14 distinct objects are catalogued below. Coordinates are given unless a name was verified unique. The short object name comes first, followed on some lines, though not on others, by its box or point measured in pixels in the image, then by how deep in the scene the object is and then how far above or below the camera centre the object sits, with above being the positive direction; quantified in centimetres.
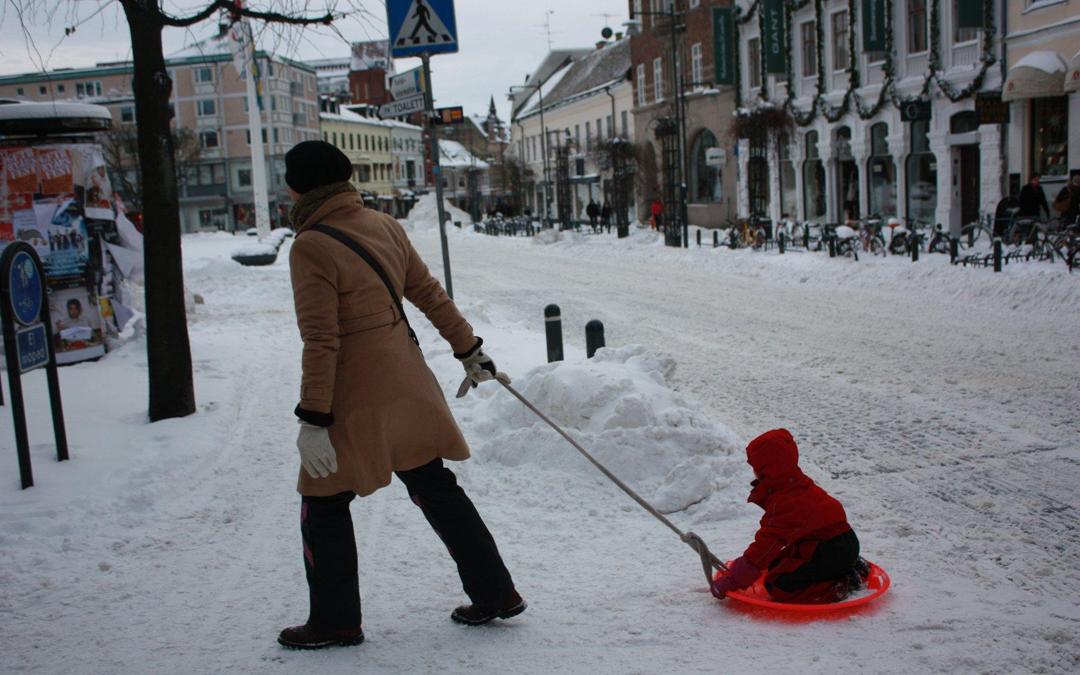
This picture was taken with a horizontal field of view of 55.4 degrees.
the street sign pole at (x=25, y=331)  608 -56
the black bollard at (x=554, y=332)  937 -113
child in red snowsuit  408 -137
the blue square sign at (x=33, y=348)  615 -67
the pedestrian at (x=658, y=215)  3946 -57
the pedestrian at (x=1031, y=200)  1986 -44
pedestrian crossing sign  1066 +195
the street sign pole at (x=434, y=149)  1160 +76
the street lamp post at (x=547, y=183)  5539 +134
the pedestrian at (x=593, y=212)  4591 -37
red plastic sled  405 -162
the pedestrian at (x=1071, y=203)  1867 -50
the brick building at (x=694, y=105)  4209 +402
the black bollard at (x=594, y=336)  919 -117
